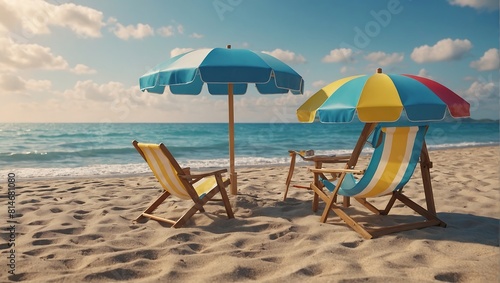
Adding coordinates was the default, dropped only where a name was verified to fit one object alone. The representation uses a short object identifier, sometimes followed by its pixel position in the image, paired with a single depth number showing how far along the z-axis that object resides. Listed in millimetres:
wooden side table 4492
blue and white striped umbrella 4090
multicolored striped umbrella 3377
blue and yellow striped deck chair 3619
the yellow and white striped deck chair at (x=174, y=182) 3963
